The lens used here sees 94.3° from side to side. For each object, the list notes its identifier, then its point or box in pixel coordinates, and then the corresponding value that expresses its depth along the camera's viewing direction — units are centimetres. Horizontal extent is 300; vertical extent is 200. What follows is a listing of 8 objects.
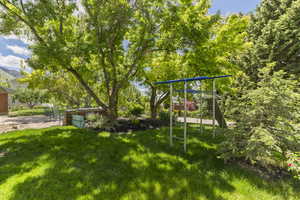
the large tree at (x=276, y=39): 662
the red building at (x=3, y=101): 1625
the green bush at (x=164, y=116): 982
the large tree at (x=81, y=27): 490
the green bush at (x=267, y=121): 303
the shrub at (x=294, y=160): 270
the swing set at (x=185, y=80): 402
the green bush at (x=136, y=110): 1147
